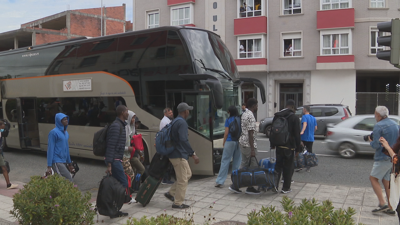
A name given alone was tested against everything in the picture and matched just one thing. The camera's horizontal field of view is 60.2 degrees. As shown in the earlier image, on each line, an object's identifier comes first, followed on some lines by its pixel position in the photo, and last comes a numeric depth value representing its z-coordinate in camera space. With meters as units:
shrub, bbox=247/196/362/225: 2.84
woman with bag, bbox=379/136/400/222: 4.61
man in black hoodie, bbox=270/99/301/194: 6.66
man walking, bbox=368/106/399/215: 5.43
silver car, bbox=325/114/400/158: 10.90
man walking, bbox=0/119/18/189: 7.70
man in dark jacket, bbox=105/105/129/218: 5.49
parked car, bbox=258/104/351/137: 16.25
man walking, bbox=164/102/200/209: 5.83
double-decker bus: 8.27
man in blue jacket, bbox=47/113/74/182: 6.36
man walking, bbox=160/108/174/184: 7.76
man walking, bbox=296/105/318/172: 9.33
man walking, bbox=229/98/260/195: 7.23
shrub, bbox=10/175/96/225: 4.43
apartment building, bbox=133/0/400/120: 24.00
